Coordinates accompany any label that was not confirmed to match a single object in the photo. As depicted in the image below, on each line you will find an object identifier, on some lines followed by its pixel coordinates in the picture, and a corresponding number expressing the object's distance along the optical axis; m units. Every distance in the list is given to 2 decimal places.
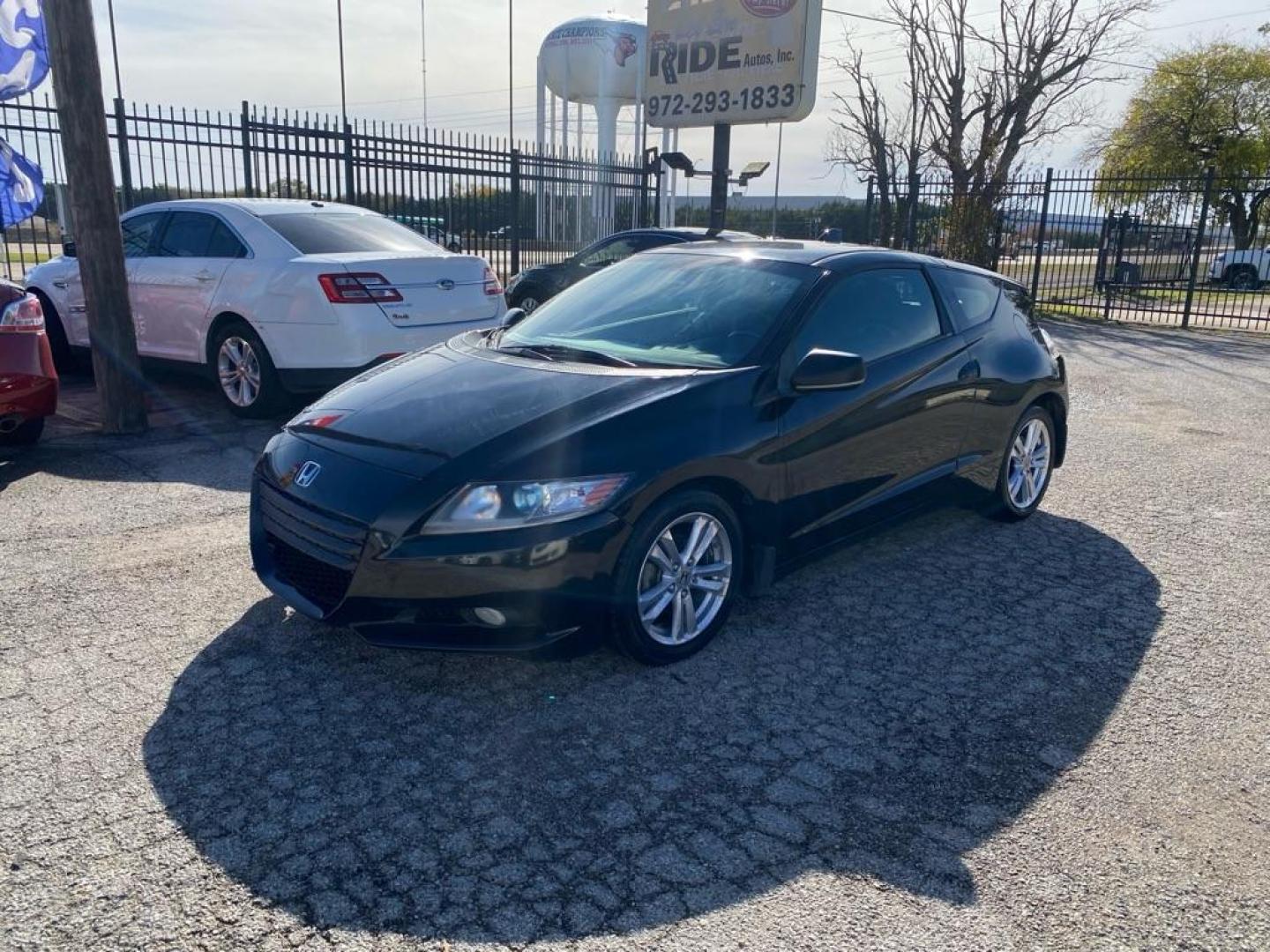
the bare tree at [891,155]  19.77
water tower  32.28
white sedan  6.80
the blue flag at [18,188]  9.50
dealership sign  12.98
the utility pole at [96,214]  6.32
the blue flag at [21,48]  9.32
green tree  34.59
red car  5.84
